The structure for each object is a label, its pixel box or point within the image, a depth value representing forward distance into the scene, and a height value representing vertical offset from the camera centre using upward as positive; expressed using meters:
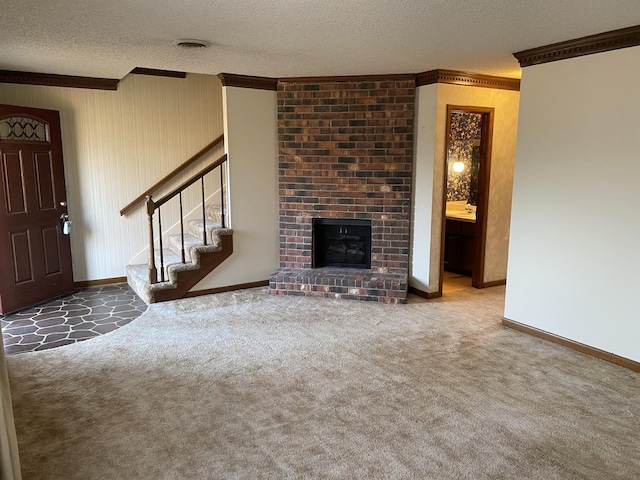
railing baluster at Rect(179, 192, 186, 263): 5.00 -0.79
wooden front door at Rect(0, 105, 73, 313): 4.41 -0.32
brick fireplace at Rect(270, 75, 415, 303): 4.96 +0.06
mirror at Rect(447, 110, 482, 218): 6.50 +0.25
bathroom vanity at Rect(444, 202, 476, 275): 5.88 -0.83
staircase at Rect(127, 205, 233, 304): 4.83 -0.94
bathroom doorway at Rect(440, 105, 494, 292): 5.17 -0.21
